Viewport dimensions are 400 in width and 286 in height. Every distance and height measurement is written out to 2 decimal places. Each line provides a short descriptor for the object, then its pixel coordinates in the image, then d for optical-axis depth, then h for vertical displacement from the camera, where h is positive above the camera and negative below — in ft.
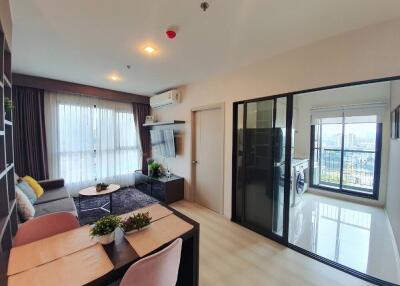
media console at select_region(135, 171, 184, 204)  12.34 -3.91
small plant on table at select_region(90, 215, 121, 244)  4.04 -2.21
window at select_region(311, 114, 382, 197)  12.64 -1.50
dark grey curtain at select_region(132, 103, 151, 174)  15.83 +0.44
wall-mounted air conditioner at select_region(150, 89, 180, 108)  12.88 +2.73
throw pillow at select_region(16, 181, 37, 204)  8.48 -2.77
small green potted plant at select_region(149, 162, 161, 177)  14.09 -2.85
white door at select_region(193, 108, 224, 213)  10.91 -1.57
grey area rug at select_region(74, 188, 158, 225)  10.57 -4.75
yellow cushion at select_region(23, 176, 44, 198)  9.47 -2.82
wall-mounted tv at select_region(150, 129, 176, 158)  13.60 -0.64
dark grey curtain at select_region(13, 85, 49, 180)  10.85 +0.04
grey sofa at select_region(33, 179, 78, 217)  8.35 -3.50
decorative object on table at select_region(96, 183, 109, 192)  10.43 -3.15
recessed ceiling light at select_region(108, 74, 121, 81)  10.81 +3.54
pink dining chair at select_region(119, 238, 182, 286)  3.11 -2.51
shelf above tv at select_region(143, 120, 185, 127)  12.85 +0.85
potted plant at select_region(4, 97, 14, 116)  5.16 +0.84
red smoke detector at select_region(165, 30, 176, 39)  6.00 +3.42
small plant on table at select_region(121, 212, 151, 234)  4.54 -2.32
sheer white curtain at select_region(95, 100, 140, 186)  14.17 -0.80
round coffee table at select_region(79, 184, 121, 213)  9.92 -3.34
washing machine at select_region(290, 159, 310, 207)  11.36 -3.22
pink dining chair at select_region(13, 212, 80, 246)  4.33 -2.42
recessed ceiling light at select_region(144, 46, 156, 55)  7.32 +3.52
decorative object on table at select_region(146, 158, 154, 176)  15.76 -2.42
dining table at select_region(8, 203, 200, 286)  3.19 -2.52
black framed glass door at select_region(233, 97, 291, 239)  8.21 -1.53
